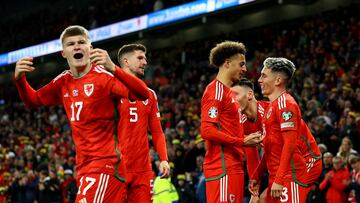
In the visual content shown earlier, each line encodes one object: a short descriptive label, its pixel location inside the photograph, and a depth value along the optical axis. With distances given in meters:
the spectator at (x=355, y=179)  20.75
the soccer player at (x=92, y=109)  10.06
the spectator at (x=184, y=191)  26.12
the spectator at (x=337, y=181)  21.39
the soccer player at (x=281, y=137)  11.47
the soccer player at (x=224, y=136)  12.30
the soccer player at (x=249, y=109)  13.87
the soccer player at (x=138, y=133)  13.20
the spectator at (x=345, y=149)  22.59
